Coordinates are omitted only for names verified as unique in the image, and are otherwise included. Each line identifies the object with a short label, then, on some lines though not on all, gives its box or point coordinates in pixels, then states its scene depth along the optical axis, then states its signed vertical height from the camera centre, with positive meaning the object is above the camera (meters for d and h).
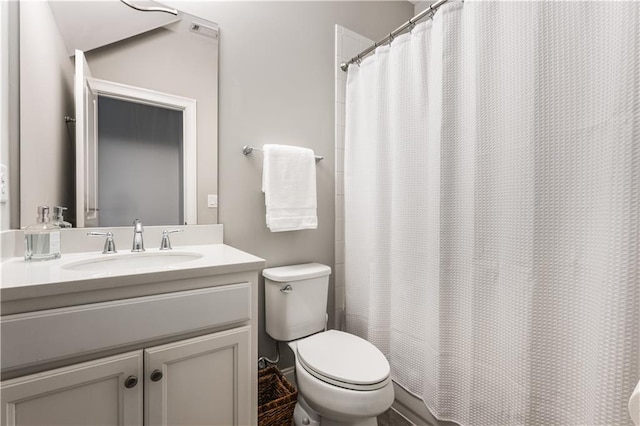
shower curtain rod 1.16 +0.87
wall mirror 1.00 +0.40
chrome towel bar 1.42 +0.31
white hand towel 1.43 +0.13
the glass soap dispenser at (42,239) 0.90 -0.09
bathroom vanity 0.65 -0.35
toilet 1.02 -0.61
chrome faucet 1.13 -0.11
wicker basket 1.19 -0.85
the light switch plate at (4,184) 0.85 +0.08
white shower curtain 0.78 +0.00
